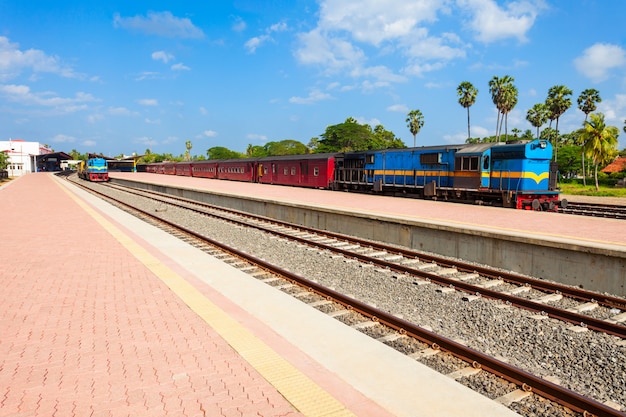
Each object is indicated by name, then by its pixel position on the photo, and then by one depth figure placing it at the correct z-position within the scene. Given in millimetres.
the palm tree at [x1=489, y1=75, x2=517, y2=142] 64562
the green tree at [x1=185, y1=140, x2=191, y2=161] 169250
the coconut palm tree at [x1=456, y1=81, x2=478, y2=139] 67500
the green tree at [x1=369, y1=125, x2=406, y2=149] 87262
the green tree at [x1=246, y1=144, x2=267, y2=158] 136975
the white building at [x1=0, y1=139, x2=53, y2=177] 99875
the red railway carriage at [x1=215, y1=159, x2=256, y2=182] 47656
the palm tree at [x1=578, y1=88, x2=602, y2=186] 62750
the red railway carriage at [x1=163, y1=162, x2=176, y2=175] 76662
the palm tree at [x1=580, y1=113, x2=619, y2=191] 46875
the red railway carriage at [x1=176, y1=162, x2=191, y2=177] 69388
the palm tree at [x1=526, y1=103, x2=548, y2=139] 73625
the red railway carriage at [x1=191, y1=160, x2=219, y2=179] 58925
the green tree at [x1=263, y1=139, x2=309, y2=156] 122312
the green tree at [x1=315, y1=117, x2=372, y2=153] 87500
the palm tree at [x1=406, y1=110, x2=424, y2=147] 81375
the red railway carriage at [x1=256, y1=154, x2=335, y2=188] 33969
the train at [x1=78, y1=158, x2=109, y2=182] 56688
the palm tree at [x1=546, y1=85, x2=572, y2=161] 63944
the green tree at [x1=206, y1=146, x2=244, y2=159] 152450
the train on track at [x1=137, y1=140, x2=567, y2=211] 19453
